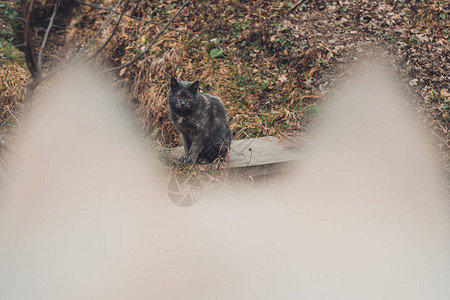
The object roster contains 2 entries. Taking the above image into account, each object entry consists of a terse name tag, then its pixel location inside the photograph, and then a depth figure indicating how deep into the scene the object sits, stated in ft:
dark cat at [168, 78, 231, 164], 24.17
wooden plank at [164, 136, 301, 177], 27.61
